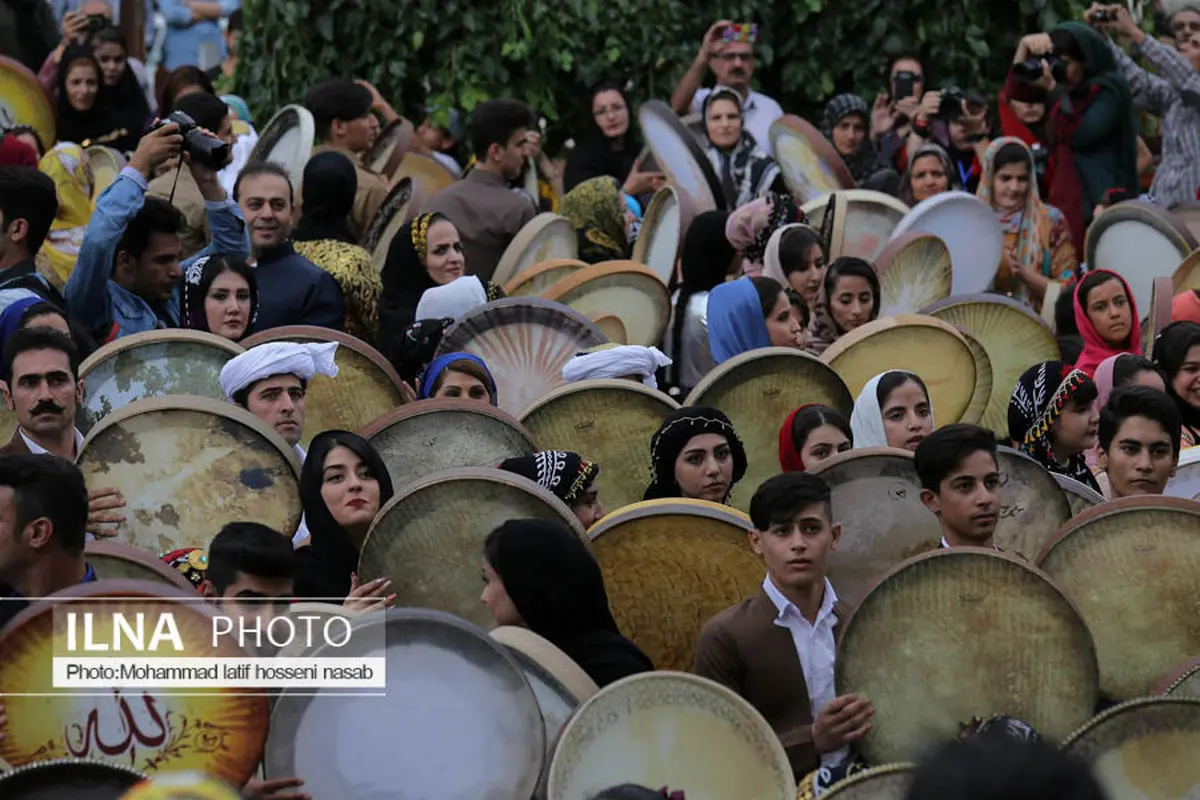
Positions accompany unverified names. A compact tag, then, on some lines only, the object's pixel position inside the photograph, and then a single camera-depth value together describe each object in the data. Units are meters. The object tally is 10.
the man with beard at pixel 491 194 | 17.75
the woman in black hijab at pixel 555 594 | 9.36
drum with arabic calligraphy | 7.94
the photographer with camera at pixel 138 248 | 12.83
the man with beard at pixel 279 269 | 14.23
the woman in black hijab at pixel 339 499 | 10.70
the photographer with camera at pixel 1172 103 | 20.98
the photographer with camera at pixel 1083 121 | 20.92
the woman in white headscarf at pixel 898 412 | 12.84
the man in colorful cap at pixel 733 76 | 21.83
